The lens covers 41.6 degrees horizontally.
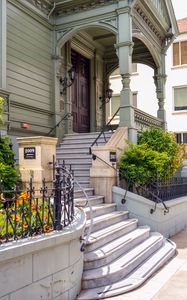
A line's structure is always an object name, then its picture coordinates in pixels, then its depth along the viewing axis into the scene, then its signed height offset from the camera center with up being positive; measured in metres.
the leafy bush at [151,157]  6.60 +0.05
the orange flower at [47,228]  3.26 -0.92
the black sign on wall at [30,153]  5.29 +0.14
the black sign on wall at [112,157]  6.22 +0.06
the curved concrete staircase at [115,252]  3.76 -1.76
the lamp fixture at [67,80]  8.62 +2.81
